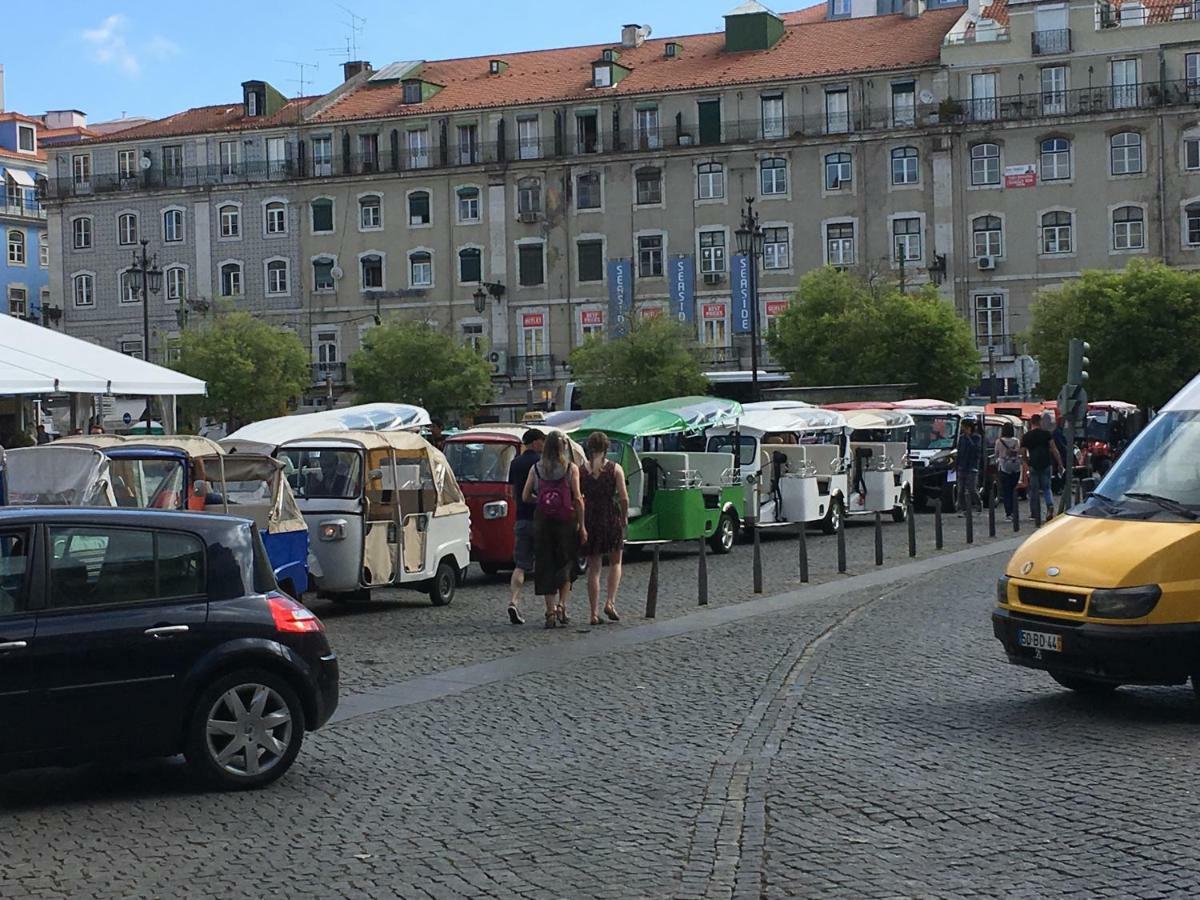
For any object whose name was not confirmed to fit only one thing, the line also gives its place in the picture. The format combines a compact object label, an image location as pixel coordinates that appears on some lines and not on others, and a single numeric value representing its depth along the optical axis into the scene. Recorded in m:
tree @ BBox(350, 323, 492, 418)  69.81
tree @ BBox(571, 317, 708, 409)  64.94
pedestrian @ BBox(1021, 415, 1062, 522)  32.19
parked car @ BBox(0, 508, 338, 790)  9.03
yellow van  11.00
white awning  21.34
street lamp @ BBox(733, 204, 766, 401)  49.25
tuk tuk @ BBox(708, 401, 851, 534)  30.66
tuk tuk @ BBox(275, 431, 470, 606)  19.22
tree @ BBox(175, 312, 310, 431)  68.31
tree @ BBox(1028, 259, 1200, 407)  62.97
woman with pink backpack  17.27
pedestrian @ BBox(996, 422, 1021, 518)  34.41
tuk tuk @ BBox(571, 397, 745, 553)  26.22
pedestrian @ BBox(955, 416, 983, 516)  34.12
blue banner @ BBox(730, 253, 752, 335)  74.31
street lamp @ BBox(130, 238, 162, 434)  51.83
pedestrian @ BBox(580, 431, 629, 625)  17.81
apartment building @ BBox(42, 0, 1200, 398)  71.75
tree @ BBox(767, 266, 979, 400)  62.56
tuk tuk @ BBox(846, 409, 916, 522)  35.00
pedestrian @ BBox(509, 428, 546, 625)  18.14
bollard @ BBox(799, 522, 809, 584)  22.86
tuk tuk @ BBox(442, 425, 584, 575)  23.73
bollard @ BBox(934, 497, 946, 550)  28.48
